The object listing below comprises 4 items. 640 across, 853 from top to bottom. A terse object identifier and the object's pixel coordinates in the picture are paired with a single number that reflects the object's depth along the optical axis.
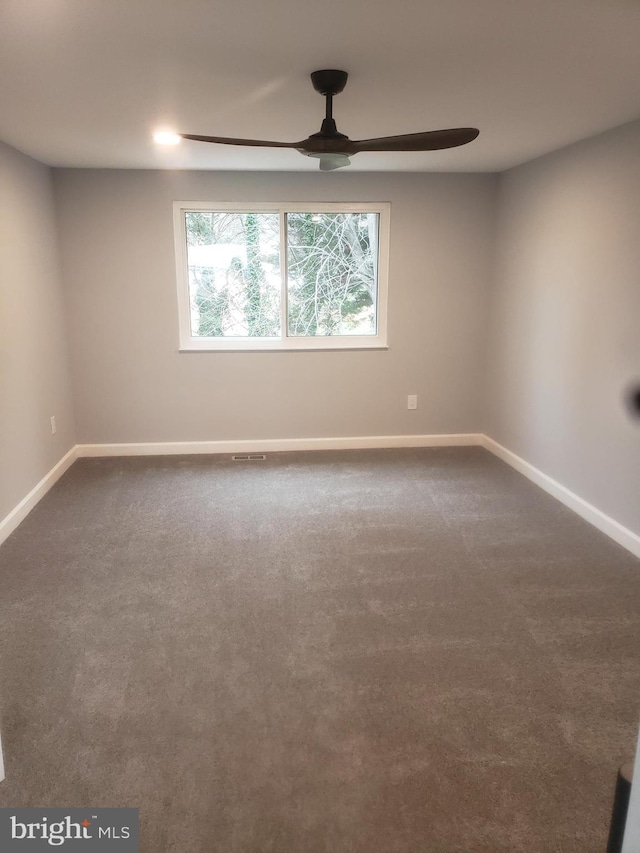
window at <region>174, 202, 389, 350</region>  4.59
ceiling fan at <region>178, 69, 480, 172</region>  2.25
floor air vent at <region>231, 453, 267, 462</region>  4.71
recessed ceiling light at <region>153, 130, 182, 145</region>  3.16
